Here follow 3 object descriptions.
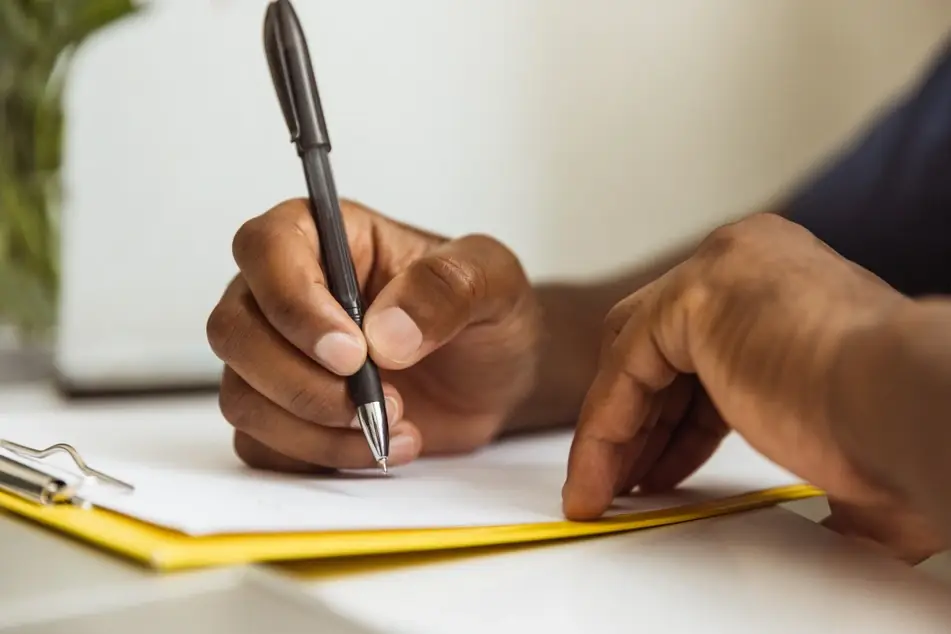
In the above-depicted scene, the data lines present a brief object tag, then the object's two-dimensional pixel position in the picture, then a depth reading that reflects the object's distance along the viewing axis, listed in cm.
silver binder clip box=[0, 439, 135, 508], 26
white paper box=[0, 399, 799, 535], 26
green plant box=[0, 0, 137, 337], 55
